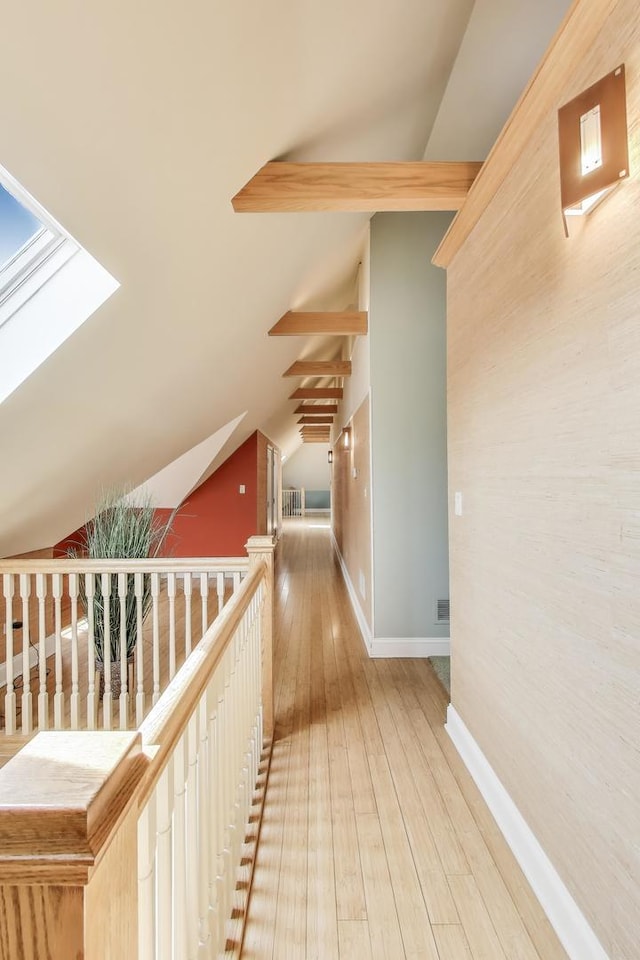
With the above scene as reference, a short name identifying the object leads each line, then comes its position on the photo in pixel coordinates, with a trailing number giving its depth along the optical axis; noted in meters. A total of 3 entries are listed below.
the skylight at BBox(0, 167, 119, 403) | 2.01
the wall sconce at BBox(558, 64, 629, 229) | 1.07
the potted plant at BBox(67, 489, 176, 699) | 2.89
